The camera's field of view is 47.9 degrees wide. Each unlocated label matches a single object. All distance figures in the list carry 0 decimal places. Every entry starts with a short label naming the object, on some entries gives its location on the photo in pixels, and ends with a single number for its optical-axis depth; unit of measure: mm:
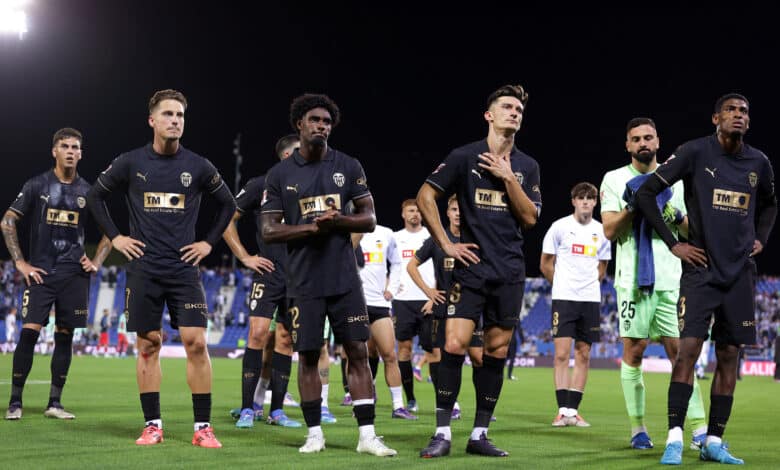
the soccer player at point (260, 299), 9172
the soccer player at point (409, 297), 12828
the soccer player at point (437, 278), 11008
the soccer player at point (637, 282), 7648
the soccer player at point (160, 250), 7316
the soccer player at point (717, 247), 6645
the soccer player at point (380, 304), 10625
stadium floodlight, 26172
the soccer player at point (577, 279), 11102
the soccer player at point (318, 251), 6910
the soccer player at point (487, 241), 6992
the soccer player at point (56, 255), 9797
